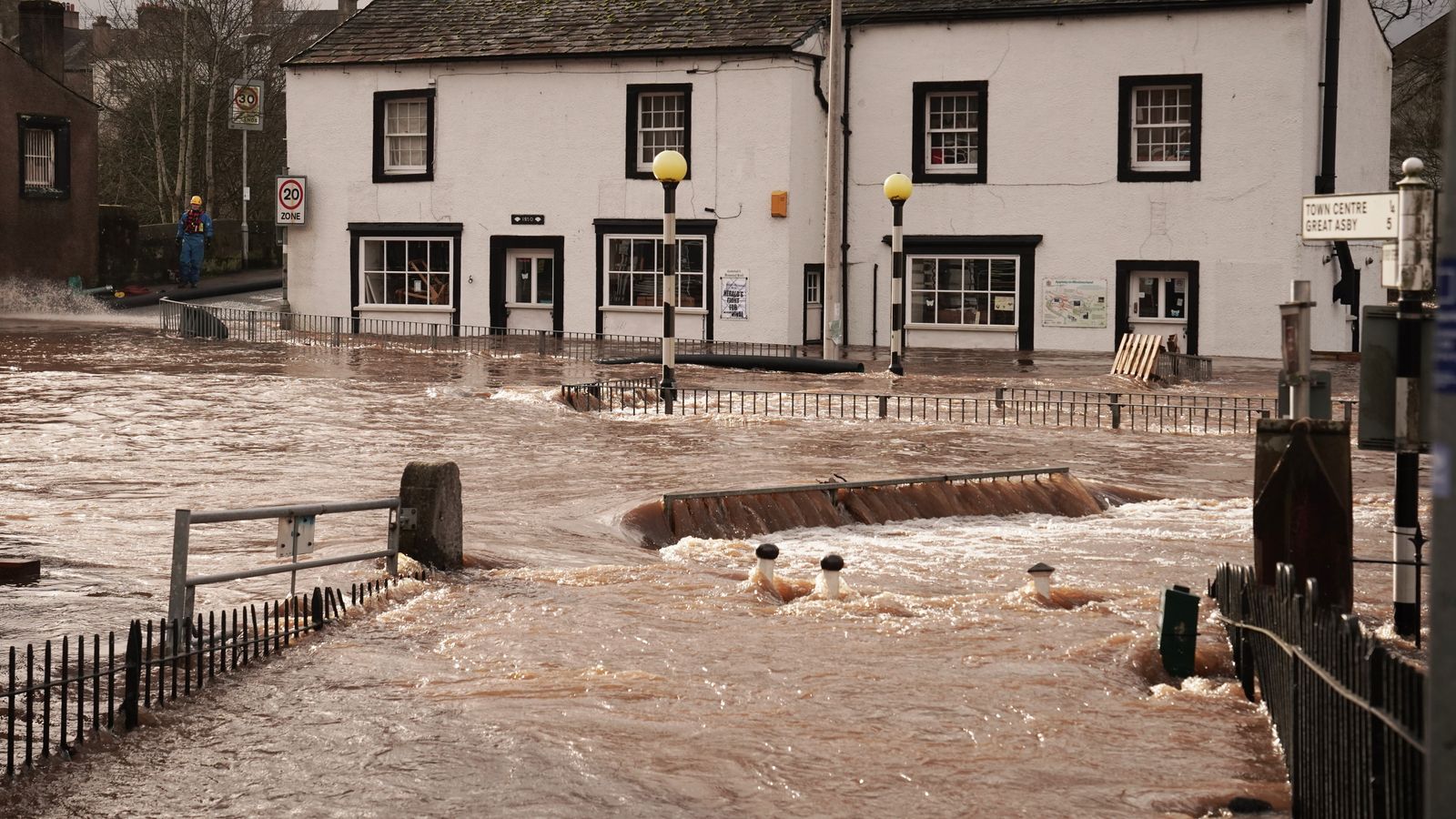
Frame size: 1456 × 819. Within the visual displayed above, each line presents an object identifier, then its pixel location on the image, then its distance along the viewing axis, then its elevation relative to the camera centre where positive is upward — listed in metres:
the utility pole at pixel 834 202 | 31.14 +2.17
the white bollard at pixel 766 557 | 11.80 -1.57
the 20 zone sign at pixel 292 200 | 39.50 +2.68
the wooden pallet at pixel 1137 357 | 26.84 -0.49
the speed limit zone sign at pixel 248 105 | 50.16 +6.10
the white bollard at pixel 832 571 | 11.61 -1.65
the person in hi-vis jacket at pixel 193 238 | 43.09 +2.00
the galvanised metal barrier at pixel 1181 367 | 28.31 -0.67
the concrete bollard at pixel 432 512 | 11.90 -1.29
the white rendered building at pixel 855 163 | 33.59 +3.27
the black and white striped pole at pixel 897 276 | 27.27 +0.74
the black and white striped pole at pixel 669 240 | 22.70 +1.06
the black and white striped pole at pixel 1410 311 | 9.16 +0.08
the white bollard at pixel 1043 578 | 11.70 -1.70
